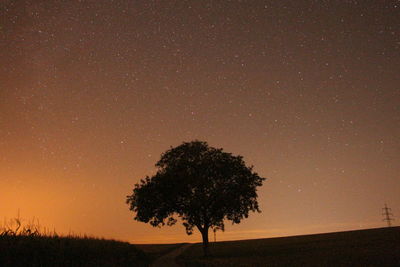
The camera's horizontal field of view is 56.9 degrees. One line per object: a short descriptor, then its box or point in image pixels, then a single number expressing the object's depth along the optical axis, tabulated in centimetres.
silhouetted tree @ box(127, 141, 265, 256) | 4434
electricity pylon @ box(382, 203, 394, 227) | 9990
